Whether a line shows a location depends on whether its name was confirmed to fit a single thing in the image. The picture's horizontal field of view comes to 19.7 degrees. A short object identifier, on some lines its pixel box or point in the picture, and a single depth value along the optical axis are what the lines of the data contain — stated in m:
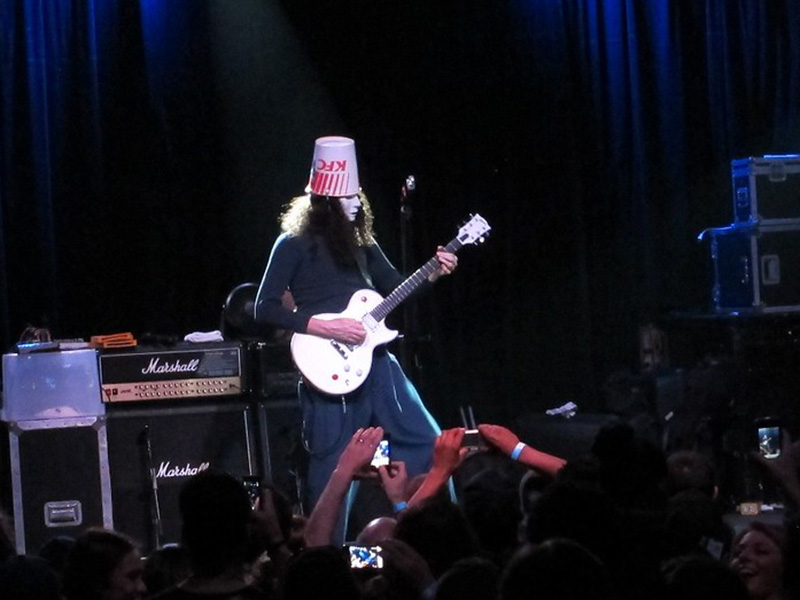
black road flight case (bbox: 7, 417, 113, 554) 11.30
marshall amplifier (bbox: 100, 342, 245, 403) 11.63
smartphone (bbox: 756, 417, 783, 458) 11.55
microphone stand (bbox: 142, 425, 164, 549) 11.49
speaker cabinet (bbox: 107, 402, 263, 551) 11.60
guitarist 10.11
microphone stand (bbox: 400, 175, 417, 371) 11.96
